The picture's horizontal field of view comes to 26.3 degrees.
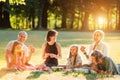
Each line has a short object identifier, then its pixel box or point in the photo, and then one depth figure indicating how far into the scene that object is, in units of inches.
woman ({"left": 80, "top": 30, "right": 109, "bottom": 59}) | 305.0
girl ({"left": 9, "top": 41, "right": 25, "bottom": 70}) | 305.0
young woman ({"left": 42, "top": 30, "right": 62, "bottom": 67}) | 315.0
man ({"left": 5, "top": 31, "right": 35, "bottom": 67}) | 307.2
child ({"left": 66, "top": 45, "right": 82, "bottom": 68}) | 305.1
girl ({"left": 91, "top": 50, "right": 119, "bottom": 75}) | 282.9
